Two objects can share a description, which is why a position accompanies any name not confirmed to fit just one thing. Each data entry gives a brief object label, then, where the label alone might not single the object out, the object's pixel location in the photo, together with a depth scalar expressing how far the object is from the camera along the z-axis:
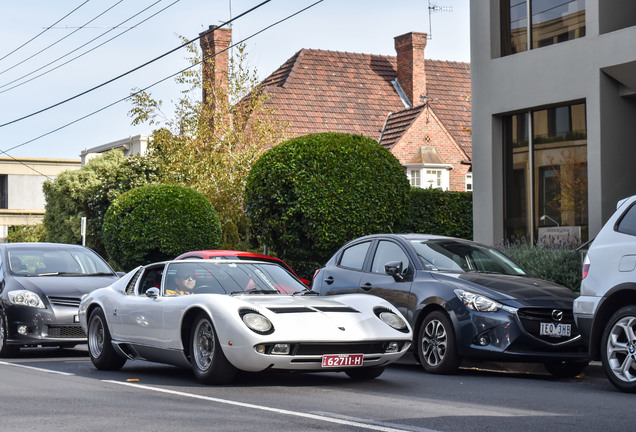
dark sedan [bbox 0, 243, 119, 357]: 13.63
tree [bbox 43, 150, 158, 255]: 37.53
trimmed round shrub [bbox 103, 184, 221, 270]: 25.47
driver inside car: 10.58
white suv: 9.13
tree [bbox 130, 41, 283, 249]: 29.41
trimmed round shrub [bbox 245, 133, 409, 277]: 20.03
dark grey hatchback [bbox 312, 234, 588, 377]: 10.45
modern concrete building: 16.53
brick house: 38.88
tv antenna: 44.47
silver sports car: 9.19
